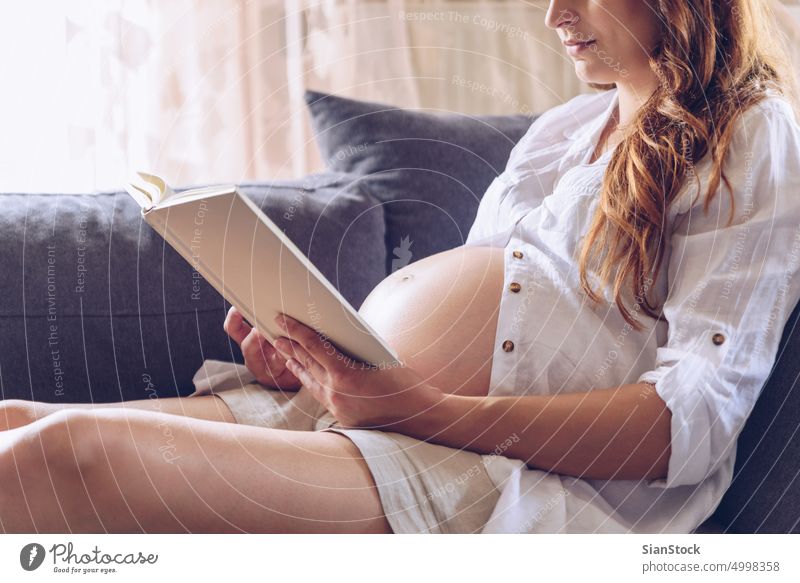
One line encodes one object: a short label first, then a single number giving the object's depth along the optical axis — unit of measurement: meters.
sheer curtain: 1.39
